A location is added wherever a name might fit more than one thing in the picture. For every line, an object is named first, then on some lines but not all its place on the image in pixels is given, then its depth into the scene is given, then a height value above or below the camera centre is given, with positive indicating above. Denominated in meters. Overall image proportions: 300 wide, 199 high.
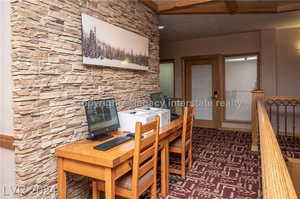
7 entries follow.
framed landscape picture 2.05 +0.64
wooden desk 1.40 -0.54
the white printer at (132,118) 2.22 -0.28
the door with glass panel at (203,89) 5.44 +0.13
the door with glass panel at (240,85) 5.01 +0.24
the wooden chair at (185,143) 2.49 -0.70
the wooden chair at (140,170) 1.52 -0.67
